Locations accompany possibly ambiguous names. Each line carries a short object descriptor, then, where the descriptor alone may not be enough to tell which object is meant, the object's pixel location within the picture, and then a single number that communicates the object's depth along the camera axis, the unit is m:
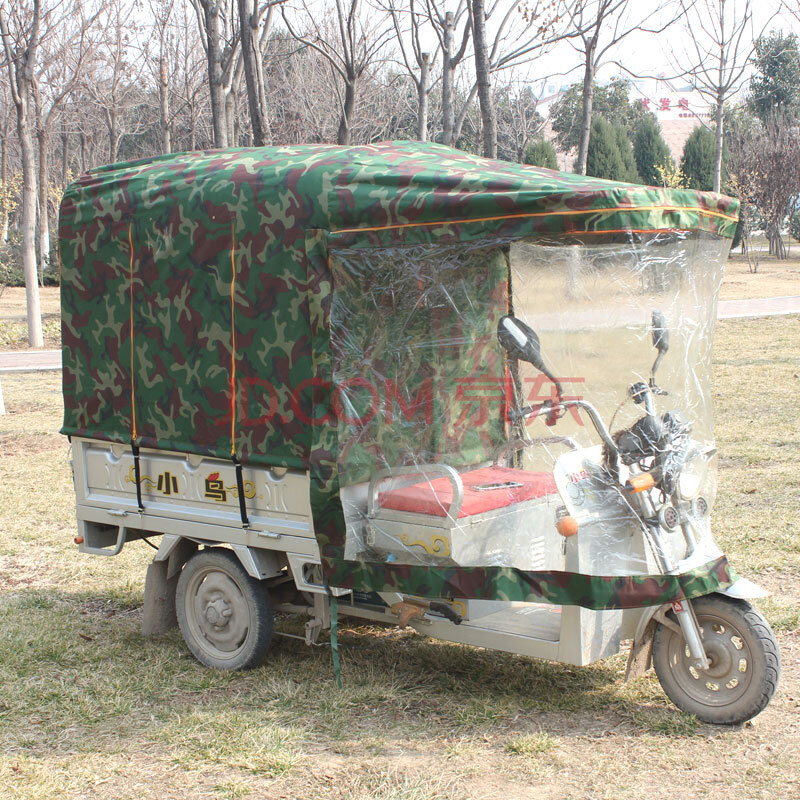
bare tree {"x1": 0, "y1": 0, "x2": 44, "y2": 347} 17.47
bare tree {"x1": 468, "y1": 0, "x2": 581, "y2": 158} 11.13
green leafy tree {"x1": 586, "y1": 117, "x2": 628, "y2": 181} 39.59
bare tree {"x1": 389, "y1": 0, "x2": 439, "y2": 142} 16.37
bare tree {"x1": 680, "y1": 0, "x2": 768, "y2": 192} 25.25
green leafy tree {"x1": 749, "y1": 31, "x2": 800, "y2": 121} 45.41
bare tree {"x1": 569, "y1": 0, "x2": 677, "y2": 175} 15.53
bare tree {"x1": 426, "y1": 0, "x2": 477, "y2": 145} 15.19
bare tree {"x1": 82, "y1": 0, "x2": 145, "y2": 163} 22.18
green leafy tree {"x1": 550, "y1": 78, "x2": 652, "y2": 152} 48.47
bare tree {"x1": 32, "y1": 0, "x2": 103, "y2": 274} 19.83
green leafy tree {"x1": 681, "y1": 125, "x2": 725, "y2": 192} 42.03
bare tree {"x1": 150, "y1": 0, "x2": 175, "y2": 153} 24.21
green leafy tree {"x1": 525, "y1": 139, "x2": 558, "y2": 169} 36.23
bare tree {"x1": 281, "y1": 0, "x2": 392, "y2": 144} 14.76
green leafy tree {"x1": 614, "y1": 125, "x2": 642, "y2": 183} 41.09
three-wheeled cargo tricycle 4.06
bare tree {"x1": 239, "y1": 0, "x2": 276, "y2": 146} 11.35
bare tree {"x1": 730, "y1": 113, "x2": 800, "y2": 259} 37.28
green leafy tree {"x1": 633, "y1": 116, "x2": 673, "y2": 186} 43.50
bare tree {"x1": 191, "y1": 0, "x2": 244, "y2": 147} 12.25
